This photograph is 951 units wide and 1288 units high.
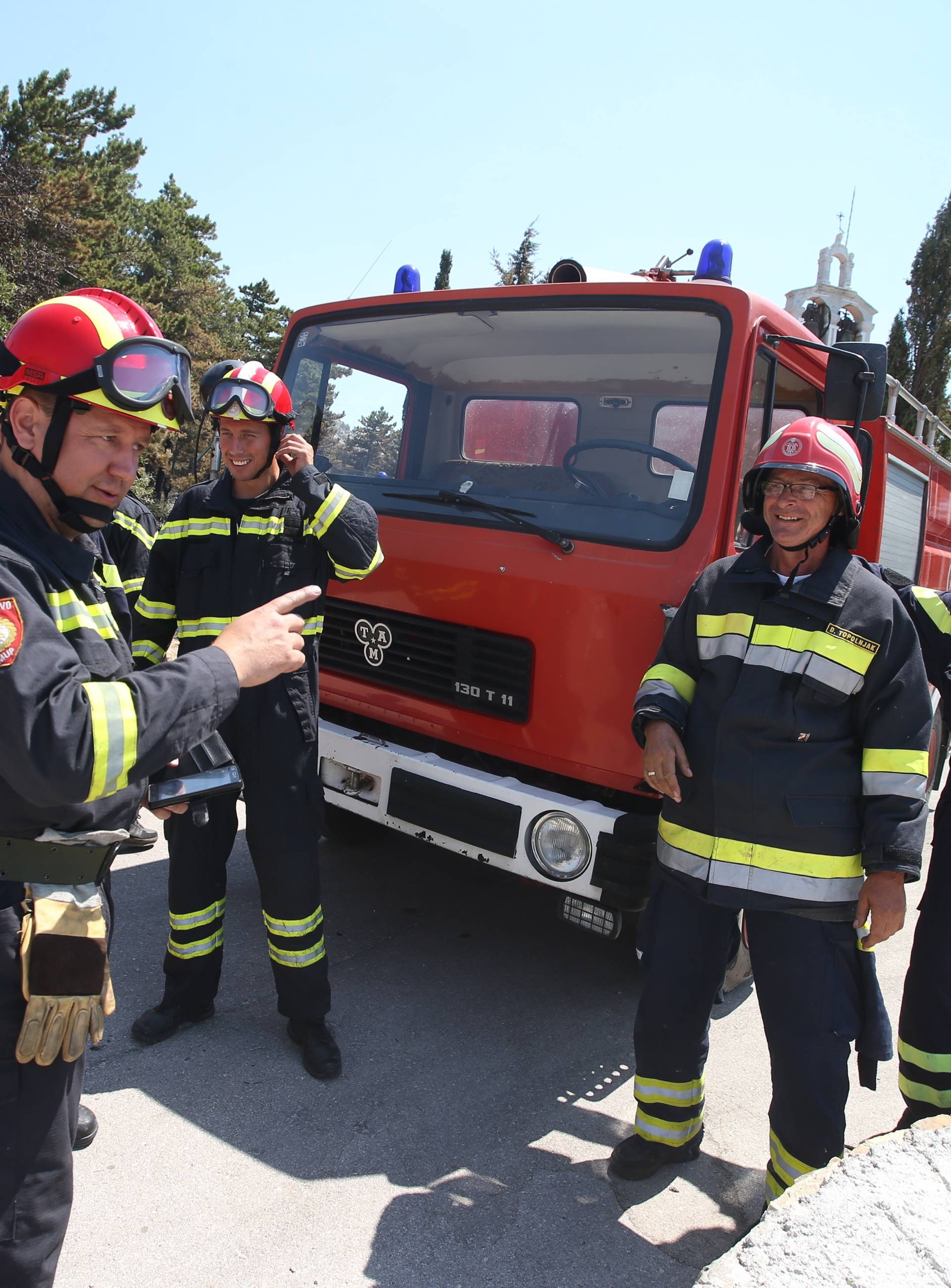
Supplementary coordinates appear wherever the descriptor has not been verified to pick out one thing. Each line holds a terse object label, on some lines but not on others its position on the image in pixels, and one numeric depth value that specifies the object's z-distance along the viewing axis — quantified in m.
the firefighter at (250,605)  2.64
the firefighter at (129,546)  3.65
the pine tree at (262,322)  43.19
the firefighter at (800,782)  1.99
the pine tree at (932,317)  20.97
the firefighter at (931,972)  2.30
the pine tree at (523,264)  15.78
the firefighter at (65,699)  1.32
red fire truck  2.74
